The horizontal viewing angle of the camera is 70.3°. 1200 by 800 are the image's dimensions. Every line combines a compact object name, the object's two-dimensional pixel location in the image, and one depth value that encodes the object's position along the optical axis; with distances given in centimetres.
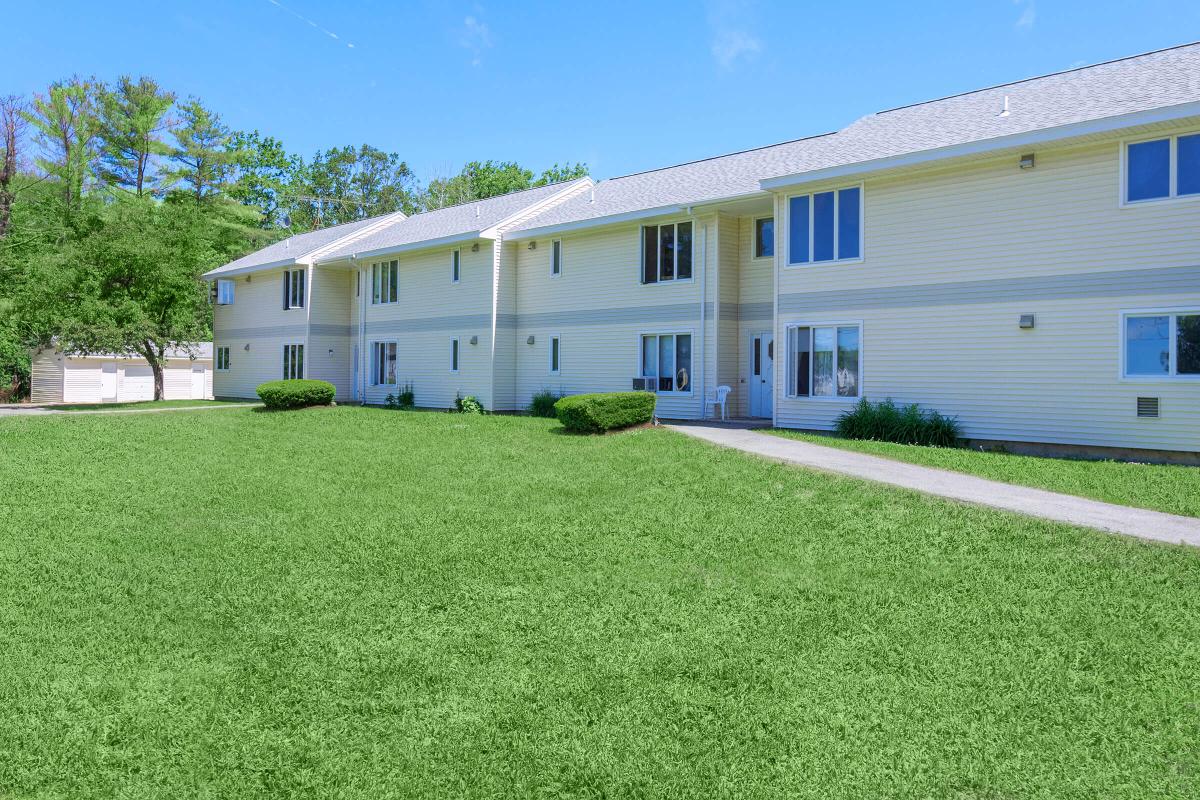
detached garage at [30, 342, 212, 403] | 3609
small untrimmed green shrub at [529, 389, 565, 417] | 2106
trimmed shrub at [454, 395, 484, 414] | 2250
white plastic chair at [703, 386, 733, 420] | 1834
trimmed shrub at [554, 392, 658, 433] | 1513
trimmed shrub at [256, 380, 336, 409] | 2241
